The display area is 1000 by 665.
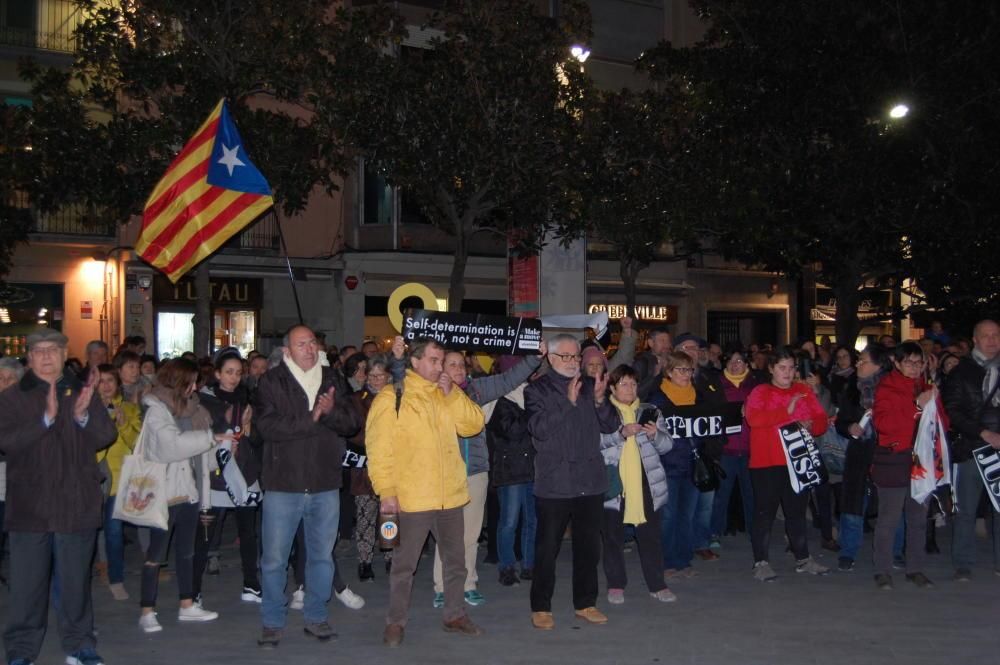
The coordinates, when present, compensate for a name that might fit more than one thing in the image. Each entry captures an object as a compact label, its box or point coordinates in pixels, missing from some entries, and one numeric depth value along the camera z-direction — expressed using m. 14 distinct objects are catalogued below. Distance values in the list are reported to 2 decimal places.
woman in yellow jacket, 9.03
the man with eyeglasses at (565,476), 7.86
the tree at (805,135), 18.58
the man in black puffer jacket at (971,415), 9.33
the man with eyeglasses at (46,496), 6.62
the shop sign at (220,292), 24.48
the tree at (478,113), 16.19
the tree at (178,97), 16.00
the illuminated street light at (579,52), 18.65
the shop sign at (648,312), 30.83
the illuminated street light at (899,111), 18.44
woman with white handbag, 7.71
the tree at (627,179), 17.34
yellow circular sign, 8.95
